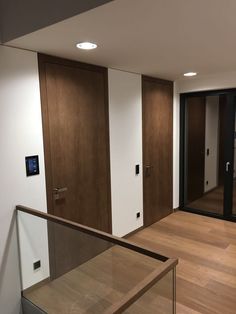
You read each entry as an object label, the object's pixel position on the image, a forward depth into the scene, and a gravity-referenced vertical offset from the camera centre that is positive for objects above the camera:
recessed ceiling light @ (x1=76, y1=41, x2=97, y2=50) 2.33 +0.75
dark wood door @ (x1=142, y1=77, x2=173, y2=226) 4.16 -0.32
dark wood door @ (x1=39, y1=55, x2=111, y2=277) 2.67 -0.24
